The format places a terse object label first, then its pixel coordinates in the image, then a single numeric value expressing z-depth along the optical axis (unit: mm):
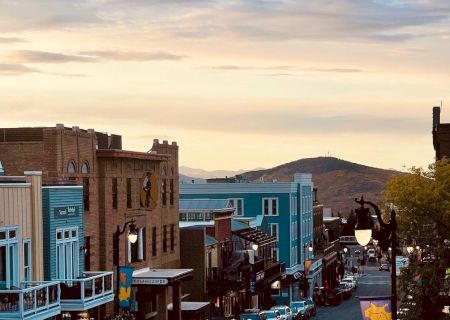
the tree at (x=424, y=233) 45125
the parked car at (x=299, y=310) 77706
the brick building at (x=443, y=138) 63656
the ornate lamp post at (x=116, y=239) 36534
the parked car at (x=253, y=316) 63406
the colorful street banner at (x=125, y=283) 45750
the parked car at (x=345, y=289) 106562
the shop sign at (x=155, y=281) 56438
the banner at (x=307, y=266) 110375
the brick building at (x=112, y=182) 46906
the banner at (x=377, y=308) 24422
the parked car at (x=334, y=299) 100750
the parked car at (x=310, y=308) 83125
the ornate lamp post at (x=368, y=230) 22688
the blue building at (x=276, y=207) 105062
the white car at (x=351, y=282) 114625
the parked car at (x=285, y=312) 71488
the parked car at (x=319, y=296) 102062
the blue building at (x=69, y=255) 42125
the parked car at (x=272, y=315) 66438
